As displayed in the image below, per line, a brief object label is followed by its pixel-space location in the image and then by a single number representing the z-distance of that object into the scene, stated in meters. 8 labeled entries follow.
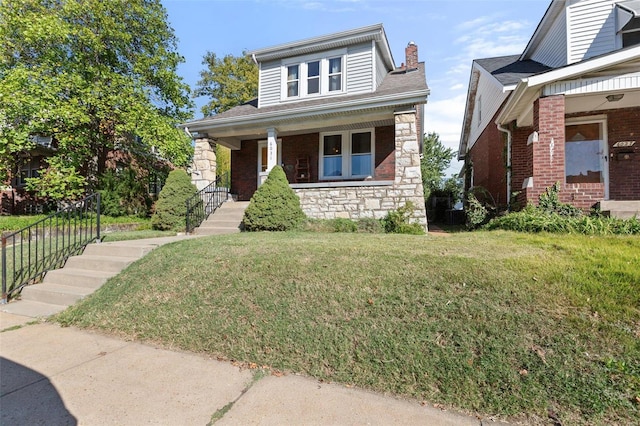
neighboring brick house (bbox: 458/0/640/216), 6.51
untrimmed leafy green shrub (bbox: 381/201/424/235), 7.63
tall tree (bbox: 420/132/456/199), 24.69
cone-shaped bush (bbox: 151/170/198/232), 9.27
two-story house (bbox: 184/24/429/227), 8.42
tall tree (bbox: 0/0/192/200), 11.55
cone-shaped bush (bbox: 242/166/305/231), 7.88
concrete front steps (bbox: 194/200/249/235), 8.78
